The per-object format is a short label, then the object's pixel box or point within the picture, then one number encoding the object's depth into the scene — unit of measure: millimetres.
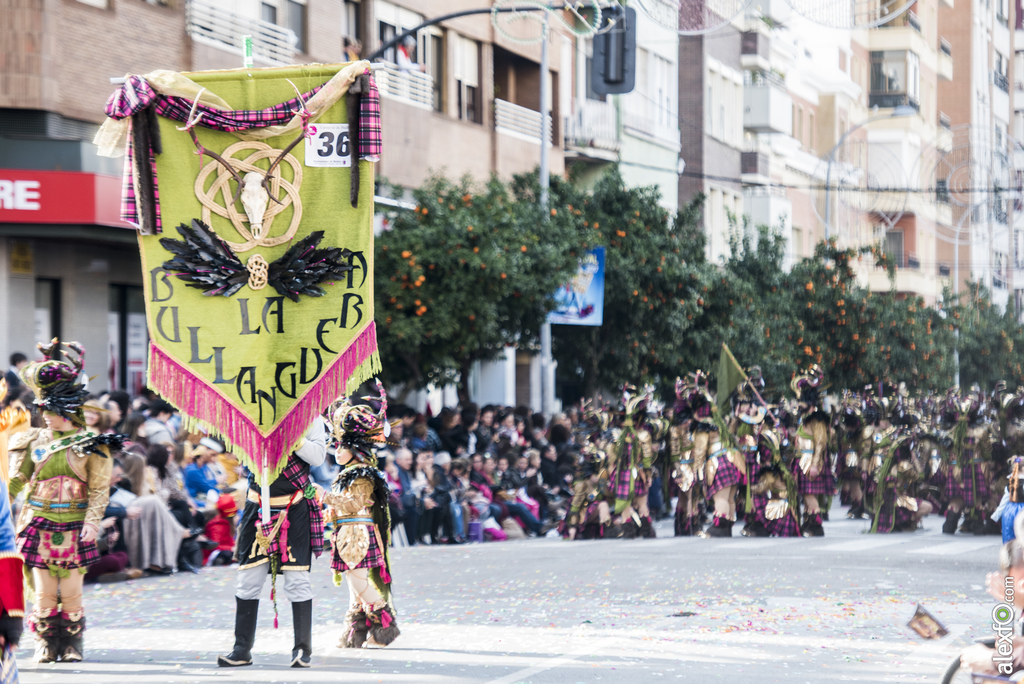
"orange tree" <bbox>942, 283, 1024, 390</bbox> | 43719
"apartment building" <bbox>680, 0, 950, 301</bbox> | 44125
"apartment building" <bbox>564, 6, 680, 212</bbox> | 36062
